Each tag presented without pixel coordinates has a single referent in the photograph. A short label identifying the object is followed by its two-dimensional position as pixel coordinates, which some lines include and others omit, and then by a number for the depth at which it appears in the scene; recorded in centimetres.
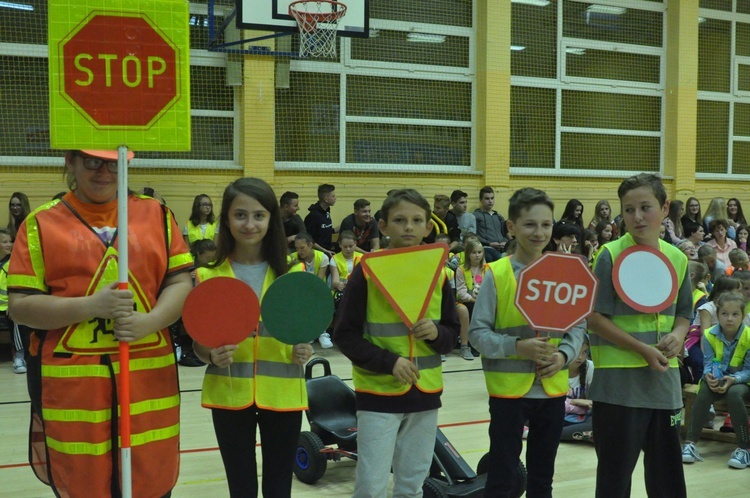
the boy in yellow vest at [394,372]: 279
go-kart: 357
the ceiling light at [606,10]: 1289
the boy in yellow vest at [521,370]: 290
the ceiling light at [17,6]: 954
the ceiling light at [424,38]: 1169
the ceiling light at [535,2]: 1235
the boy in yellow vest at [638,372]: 284
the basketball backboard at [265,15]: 906
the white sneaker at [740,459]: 454
